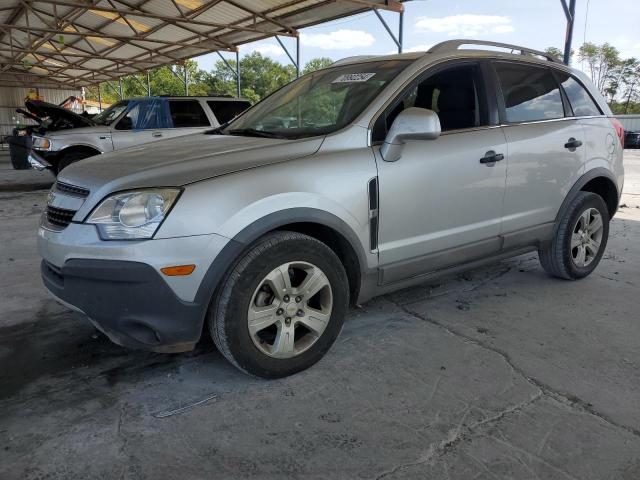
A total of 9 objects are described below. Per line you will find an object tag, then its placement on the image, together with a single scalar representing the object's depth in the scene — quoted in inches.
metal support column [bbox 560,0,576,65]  357.4
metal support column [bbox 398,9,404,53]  480.4
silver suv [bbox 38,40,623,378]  90.9
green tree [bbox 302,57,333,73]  2711.4
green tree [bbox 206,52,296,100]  2509.8
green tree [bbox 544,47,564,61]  2001.0
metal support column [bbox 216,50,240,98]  711.1
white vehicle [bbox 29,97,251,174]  361.7
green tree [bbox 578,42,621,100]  2504.9
